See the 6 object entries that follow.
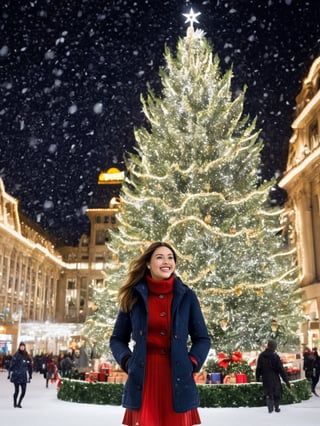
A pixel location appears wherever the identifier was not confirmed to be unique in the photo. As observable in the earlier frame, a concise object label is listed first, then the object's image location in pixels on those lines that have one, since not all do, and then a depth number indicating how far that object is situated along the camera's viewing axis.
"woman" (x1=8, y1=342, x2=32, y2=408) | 13.37
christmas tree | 14.66
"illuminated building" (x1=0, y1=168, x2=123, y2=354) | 53.81
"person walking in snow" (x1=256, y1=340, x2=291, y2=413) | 11.17
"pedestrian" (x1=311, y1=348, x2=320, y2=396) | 17.93
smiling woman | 3.08
